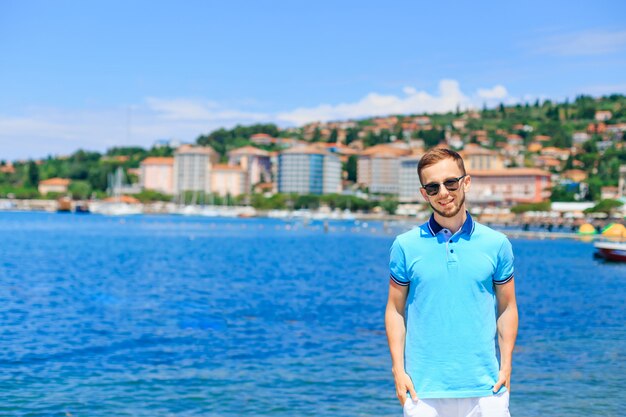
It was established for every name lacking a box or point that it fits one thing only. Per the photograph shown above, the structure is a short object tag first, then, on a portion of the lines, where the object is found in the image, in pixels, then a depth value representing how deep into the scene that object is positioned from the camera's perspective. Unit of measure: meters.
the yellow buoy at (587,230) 78.31
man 3.70
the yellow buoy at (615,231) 49.25
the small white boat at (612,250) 42.91
